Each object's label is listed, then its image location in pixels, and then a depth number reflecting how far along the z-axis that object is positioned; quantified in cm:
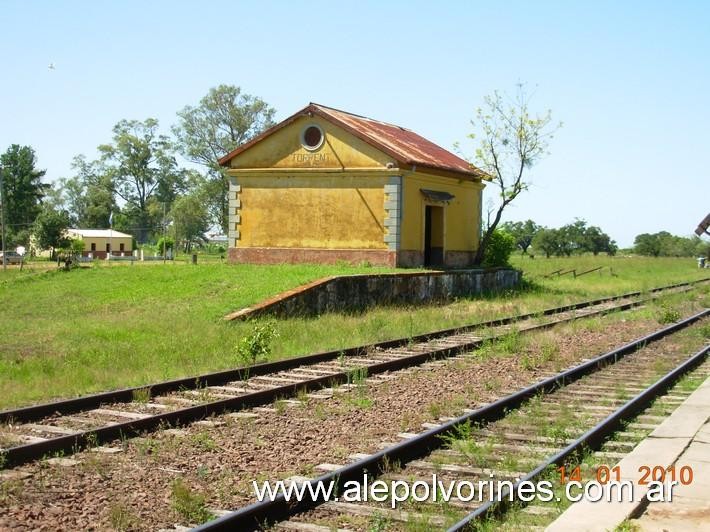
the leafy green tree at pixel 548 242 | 9300
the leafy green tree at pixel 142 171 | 8594
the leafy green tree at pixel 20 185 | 9394
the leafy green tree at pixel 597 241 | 9812
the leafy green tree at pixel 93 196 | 8931
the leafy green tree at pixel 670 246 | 9561
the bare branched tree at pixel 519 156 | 3244
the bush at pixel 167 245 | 7141
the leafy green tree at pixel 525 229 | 9982
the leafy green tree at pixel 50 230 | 6688
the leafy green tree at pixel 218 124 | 6250
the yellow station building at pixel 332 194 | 2467
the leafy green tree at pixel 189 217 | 6544
